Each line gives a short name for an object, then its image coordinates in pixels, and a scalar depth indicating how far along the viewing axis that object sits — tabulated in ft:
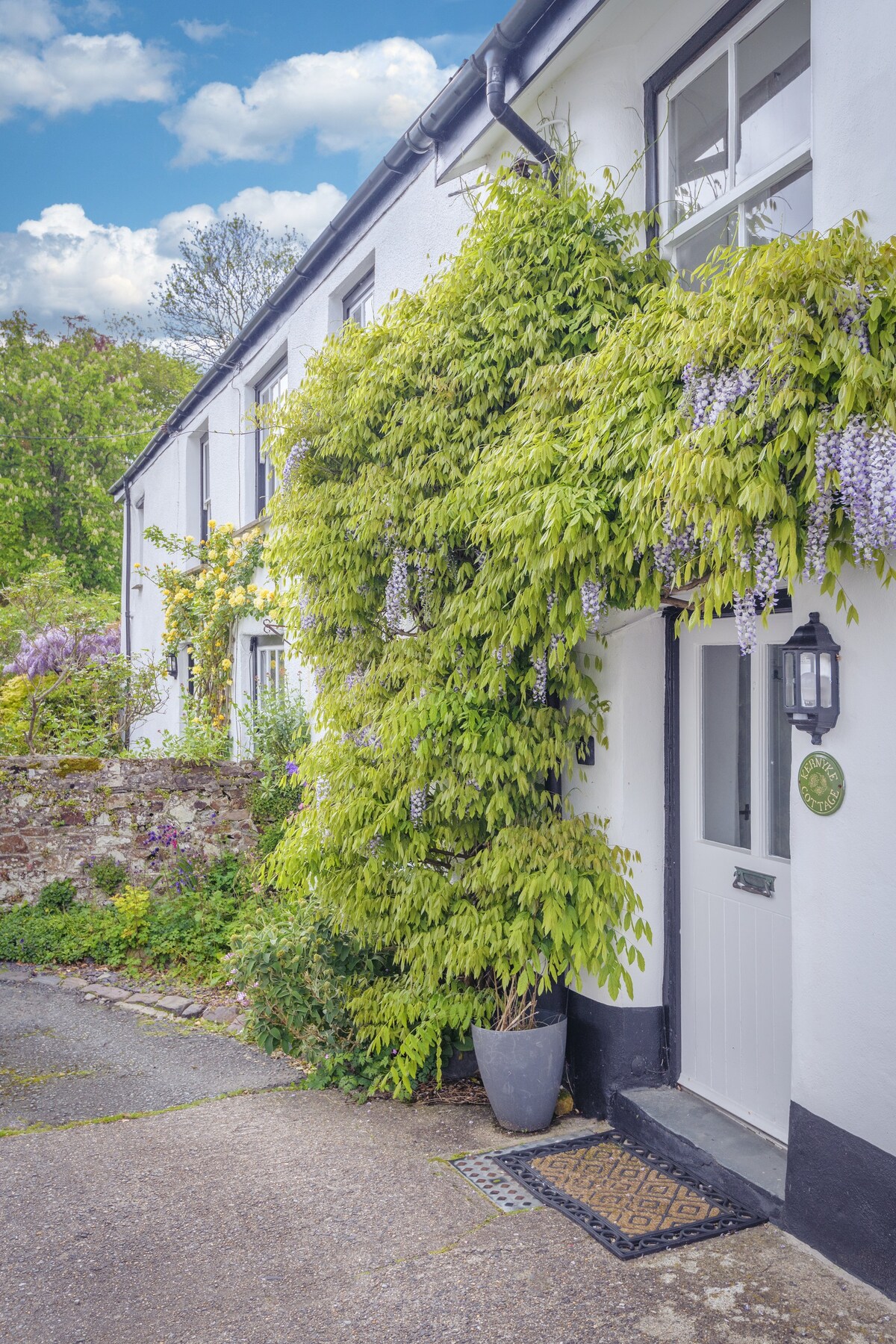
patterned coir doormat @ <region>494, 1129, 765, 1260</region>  12.03
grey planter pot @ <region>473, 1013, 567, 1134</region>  15.19
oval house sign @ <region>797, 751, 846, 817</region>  11.15
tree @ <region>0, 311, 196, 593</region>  89.30
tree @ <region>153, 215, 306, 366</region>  78.38
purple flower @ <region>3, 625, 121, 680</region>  47.42
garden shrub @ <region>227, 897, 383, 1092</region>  17.46
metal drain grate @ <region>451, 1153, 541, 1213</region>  12.96
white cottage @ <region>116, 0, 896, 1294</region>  10.79
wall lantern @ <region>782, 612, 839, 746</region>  11.14
